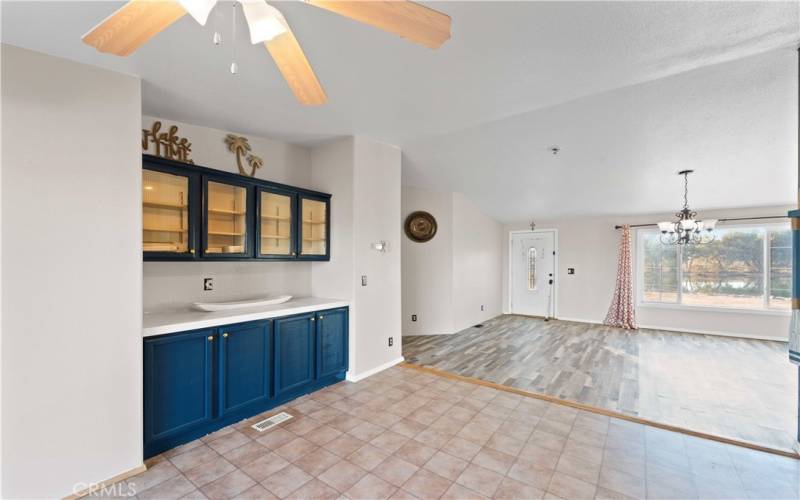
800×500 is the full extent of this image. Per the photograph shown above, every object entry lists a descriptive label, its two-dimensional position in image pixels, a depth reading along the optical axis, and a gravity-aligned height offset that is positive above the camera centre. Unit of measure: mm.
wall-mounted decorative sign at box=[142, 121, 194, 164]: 2736 +915
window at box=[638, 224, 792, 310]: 5465 -343
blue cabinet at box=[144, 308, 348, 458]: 2227 -997
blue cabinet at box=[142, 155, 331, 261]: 2455 +288
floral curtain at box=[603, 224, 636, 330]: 6314 -792
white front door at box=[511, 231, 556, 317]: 7238 -513
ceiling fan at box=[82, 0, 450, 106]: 1085 +807
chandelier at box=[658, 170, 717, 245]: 4441 +350
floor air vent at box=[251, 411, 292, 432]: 2598 -1423
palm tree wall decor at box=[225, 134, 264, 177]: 3254 +995
